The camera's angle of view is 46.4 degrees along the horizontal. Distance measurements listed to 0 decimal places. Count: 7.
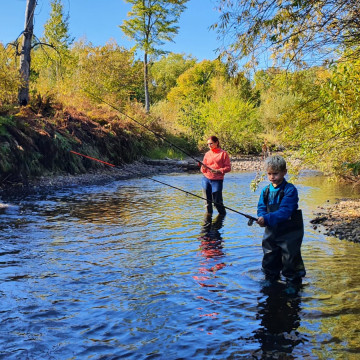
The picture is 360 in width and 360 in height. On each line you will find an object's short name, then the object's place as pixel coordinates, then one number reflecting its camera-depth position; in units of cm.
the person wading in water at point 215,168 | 961
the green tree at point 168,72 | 7994
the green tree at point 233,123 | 3434
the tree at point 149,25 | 3291
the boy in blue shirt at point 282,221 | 479
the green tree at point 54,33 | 4018
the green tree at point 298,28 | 668
